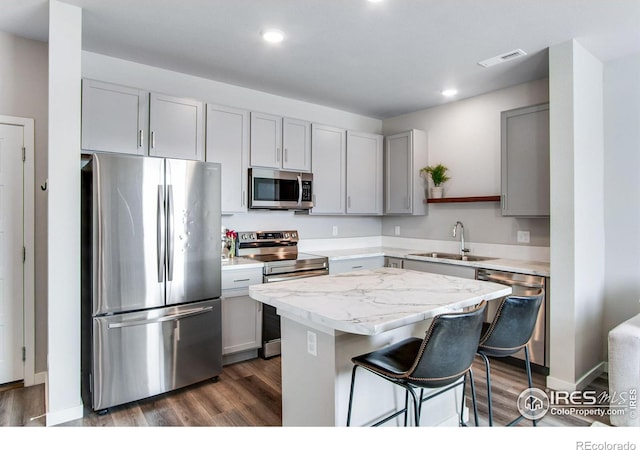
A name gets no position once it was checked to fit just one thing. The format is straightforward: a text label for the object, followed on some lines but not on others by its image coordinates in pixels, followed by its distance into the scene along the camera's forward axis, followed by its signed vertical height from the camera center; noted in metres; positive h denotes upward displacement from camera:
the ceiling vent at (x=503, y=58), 2.97 +1.34
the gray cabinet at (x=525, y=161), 3.24 +0.55
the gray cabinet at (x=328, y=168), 4.14 +0.63
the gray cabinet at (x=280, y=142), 3.66 +0.83
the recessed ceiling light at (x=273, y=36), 2.69 +1.36
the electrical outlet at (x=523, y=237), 3.64 -0.13
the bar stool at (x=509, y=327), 1.87 -0.52
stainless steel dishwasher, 2.99 -0.71
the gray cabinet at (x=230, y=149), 3.38 +0.69
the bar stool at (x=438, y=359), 1.52 -0.56
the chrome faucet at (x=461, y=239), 4.16 -0.17
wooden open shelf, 3.81 +0.27
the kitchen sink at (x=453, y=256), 3.97 -0.35
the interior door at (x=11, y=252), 2.82 -0.19
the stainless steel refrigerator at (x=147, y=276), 2.43 -0.35
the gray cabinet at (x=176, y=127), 3.07 +0.82
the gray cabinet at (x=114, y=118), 2.79 +0.82
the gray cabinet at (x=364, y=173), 4.43 +0.61
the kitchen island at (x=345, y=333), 1.64 -0.54
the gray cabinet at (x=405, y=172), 4.43 +0.63
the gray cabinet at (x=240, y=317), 3.19 -0.79
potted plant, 4.29 +0.54
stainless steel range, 3.42 -0.34
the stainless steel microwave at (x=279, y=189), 3.64 +0.36
